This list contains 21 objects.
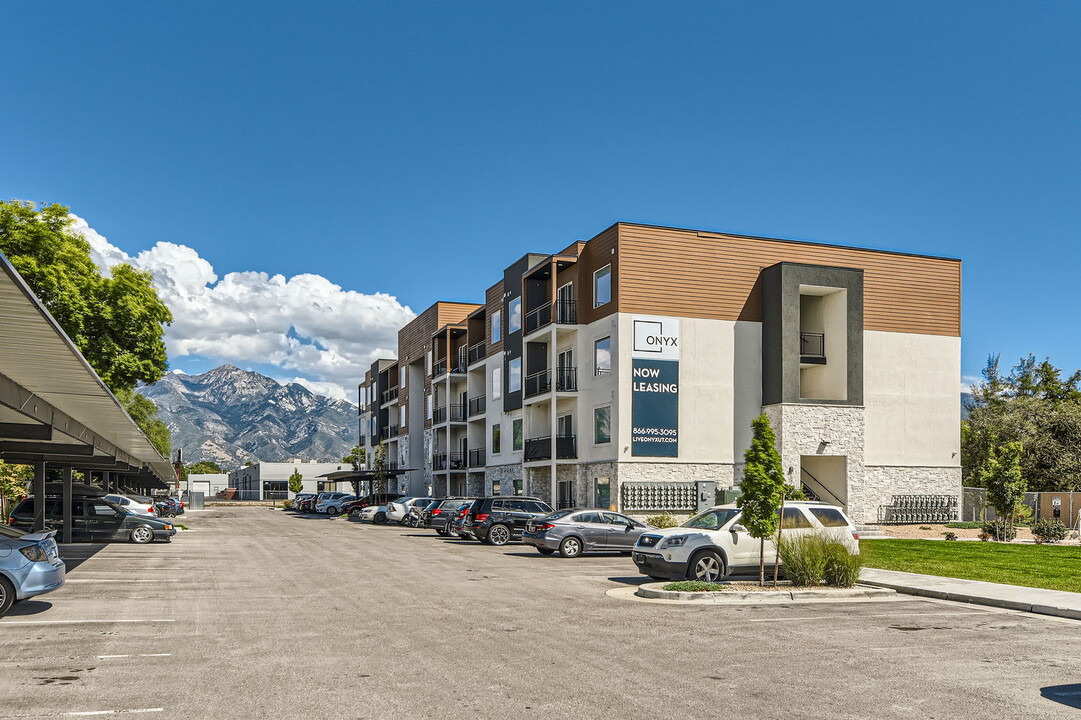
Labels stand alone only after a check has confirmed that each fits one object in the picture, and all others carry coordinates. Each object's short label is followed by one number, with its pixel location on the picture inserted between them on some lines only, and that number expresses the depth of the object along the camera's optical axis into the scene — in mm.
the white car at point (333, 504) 70750
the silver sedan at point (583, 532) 27000
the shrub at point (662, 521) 36375
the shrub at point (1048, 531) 33375
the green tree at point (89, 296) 31922
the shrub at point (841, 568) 18062
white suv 18938
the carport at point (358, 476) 68588
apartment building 39812
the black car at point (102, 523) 31984
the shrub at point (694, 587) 17094
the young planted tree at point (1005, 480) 33406
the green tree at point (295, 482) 107938
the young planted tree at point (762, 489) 17672
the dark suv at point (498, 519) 32844
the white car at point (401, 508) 49000
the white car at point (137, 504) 33750
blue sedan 14031
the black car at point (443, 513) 39250
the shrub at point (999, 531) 34562
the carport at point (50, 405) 11125
